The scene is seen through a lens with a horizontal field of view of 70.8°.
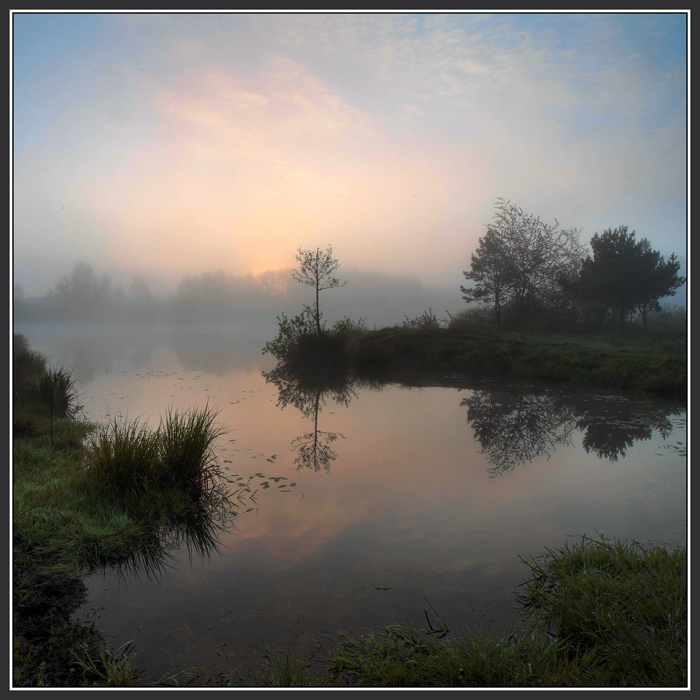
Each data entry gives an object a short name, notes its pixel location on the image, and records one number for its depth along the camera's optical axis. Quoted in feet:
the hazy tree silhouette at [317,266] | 67.92
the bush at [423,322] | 80.28
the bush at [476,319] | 85.96
